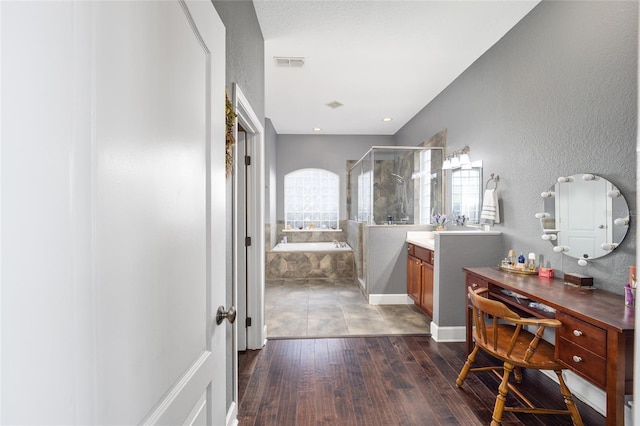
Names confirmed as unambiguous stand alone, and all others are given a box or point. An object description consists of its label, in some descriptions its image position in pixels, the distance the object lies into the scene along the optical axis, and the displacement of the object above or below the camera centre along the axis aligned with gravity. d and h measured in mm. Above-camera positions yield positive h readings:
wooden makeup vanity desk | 1417 -581
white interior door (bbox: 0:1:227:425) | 397 -6
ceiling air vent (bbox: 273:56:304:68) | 3395 +1533
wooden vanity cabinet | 3477 -761
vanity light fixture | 3570 +548
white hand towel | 3050 +20
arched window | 6957 +209
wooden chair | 1776 -814
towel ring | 3086 +279
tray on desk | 2504 -471
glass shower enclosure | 4410 +319
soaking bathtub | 5855 -701
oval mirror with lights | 1969 -45
